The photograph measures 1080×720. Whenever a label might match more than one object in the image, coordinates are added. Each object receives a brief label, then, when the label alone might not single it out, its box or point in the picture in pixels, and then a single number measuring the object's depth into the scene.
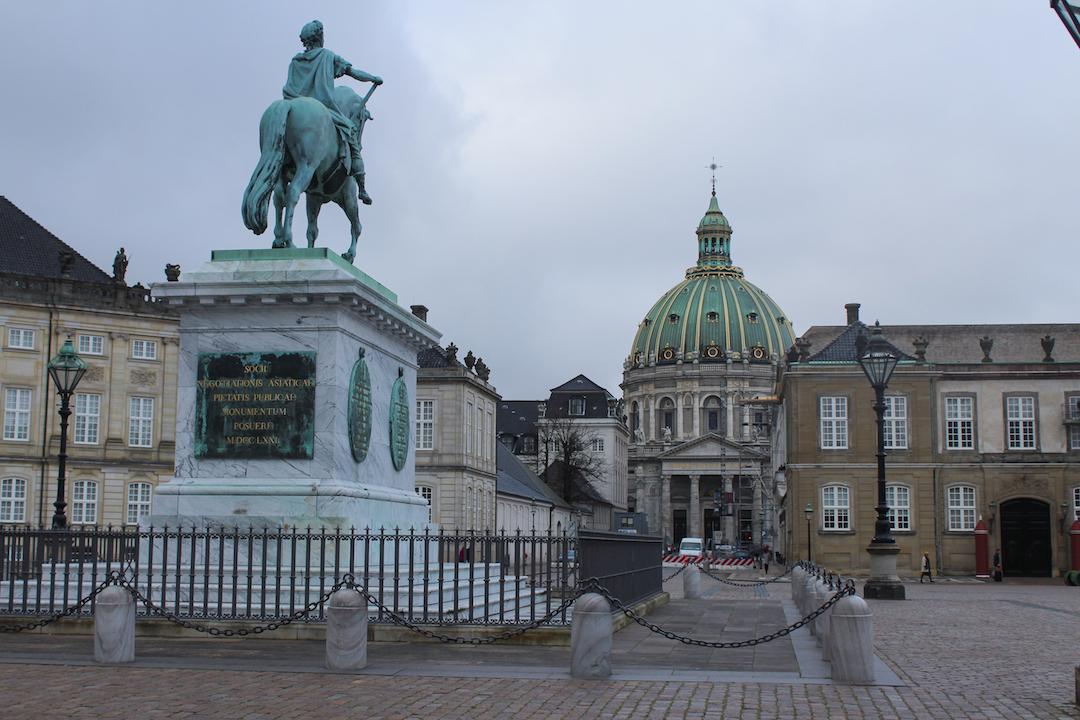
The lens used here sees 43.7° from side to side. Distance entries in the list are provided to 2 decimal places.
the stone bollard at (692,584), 34.12
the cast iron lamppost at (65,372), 26.20
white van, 83.22
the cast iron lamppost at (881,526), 32.00
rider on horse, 19.83
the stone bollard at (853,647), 13.62
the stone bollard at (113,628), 14.22
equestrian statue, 19.03
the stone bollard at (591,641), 13.61
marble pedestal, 17.55
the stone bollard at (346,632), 13.79
